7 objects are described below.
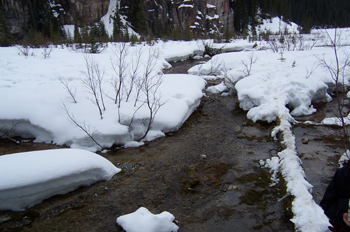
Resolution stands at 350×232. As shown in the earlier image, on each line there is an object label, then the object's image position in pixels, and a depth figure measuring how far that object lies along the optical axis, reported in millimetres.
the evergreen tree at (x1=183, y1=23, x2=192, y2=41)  30428
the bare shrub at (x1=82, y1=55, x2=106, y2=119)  6707
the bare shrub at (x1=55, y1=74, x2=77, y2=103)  7178
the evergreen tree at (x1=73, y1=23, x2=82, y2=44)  17102
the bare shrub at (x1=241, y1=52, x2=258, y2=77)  10977
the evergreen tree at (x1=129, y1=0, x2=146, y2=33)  38375
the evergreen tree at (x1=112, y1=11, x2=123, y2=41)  34791
